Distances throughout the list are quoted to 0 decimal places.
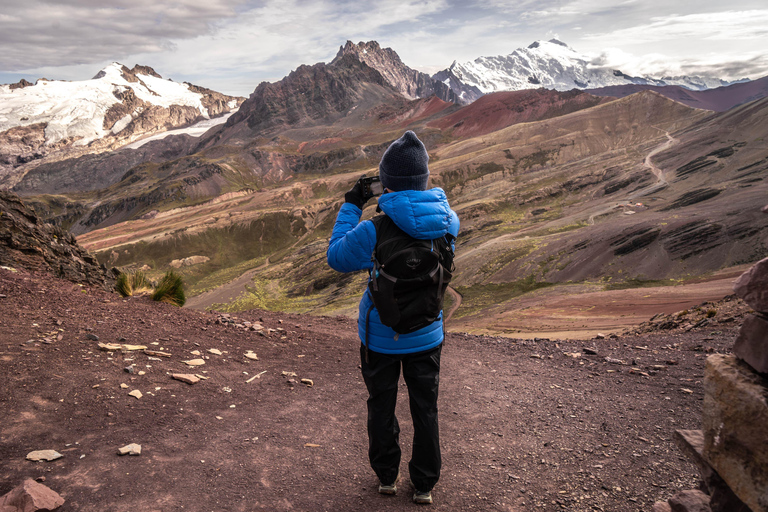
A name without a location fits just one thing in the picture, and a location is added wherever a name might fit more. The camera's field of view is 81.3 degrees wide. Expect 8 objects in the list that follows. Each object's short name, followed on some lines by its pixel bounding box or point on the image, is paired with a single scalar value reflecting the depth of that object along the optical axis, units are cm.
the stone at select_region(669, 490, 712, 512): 335
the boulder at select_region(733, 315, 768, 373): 287
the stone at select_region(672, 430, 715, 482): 316
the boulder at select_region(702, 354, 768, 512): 261
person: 403
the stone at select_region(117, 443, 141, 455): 478
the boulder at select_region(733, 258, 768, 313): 293
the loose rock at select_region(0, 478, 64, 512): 360
